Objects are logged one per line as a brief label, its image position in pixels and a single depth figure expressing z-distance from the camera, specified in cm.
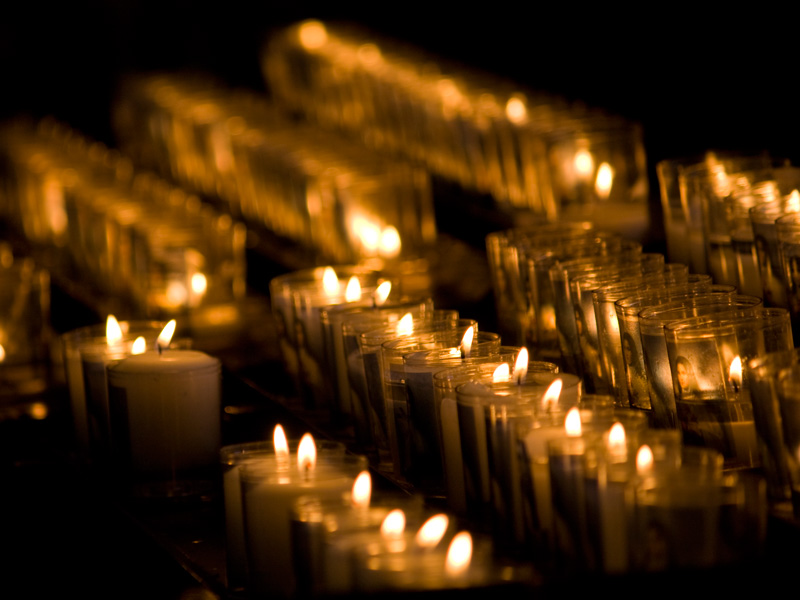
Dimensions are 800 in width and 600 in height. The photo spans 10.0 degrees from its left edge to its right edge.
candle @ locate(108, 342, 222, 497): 224
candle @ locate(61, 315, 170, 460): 227
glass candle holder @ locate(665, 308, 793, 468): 210
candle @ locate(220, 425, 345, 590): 210
